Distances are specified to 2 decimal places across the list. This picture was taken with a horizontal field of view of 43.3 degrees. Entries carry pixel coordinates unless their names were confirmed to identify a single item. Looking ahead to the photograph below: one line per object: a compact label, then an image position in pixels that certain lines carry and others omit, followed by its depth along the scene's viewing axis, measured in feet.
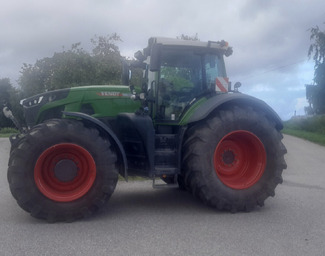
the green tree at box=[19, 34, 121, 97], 95.86
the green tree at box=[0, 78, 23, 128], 142.91
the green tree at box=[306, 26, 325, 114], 141.69
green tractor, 18.07
